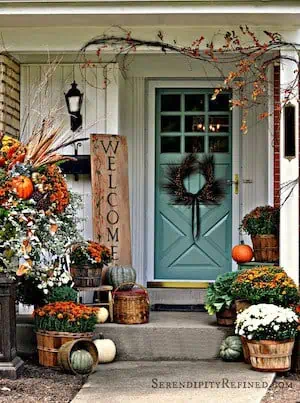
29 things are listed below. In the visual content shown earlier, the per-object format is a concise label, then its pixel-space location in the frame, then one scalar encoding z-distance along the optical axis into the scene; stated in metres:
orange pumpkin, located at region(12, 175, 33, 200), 6.17
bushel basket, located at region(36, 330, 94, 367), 6.74
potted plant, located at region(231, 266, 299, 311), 6.85
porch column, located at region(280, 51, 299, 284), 7.26
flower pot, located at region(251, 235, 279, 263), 7.60
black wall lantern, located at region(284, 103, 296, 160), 7.24
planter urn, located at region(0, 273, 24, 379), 6.36
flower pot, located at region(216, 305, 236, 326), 7.27
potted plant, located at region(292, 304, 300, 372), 6.77
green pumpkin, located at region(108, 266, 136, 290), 7.69
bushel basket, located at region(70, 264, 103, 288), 7.41
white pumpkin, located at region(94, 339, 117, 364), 6.94
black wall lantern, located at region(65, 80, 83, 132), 8.34
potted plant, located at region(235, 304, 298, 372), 6.50
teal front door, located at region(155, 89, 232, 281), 8.88
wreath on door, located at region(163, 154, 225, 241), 8.86
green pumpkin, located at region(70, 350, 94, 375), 6.43
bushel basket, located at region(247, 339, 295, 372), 6.50
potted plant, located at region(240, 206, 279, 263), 7.61
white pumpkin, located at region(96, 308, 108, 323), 7.26
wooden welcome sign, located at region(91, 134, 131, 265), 8.20
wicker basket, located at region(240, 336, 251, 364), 6.78
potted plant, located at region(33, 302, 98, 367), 6.73
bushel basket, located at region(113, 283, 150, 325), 7.30
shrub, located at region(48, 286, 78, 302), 7.16
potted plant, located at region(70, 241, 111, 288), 7.39
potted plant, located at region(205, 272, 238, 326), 7.21
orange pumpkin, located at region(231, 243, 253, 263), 7.85
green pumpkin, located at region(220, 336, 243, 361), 6.95
